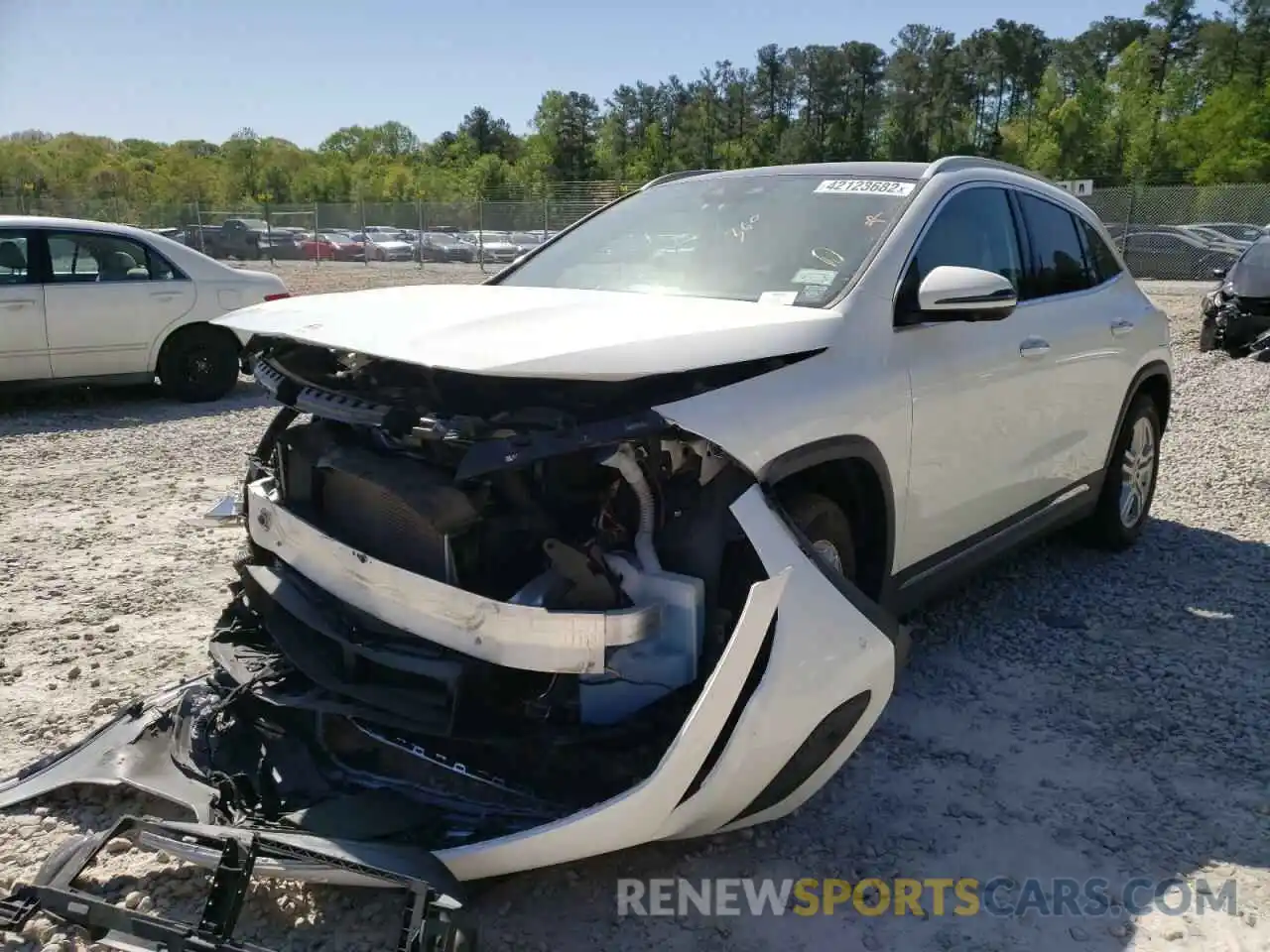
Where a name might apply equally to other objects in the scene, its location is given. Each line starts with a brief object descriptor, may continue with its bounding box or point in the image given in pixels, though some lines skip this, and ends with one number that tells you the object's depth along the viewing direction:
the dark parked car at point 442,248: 37.22
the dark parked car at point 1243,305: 12.03
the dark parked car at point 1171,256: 25.45
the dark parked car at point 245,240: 40.16
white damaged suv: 2.46
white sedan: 8.74
